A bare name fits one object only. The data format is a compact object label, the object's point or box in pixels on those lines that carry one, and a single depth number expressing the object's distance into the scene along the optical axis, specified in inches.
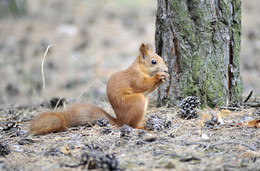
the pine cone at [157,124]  207.3
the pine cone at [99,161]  144.8
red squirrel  211.3
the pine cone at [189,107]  224.4
